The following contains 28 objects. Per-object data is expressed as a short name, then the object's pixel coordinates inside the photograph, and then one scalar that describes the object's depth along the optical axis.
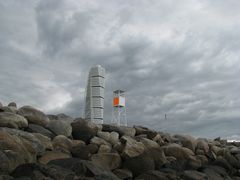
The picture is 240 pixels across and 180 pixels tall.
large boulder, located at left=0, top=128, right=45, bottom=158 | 10.23
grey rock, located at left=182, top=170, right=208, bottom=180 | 12.98
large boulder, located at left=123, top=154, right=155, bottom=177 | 12.40
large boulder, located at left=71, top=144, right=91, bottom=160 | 11.56
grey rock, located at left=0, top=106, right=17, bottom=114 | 12.88
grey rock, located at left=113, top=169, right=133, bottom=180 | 11.83
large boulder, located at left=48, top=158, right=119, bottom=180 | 10.01
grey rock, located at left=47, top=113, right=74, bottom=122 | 14.95
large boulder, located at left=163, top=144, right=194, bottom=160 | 15.42
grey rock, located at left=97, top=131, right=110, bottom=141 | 13.90
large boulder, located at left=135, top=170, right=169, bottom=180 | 11.59
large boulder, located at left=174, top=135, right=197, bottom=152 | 17.53
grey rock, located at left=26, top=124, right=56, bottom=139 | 12.06
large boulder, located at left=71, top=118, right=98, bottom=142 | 13.56
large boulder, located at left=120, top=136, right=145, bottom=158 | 12.69
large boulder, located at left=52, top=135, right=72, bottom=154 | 11.70
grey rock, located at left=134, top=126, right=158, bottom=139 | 16.29
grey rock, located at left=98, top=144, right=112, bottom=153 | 12.69
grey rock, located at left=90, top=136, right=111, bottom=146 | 13.09
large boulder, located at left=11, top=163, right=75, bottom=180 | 8.48
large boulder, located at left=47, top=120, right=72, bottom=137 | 12.97
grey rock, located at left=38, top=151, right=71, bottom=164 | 10.44
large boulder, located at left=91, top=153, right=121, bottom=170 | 11.79
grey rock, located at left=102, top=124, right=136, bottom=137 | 15.30
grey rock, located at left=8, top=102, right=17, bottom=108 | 14.54
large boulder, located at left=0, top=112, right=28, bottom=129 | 11.45
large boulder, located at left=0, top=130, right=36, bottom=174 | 8.89
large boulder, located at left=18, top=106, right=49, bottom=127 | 12.95
